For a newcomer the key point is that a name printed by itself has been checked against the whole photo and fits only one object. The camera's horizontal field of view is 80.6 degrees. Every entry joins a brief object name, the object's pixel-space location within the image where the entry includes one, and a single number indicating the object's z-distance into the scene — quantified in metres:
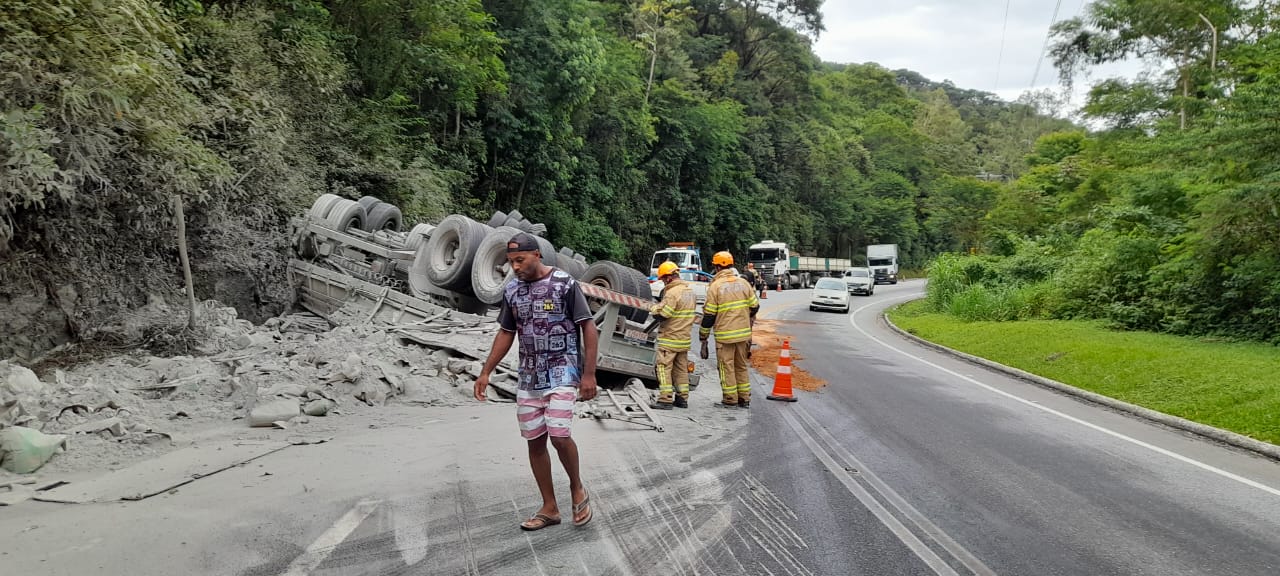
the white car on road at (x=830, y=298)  29.19
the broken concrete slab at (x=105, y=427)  5.52
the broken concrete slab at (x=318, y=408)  6.74
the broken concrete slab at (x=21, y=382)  6.12
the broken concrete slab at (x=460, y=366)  8.41
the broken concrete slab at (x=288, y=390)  6.90
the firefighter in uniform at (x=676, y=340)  8.54
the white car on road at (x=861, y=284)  44.59
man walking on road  4.30
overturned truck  9.16
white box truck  61.09
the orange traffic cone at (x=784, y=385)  9.35
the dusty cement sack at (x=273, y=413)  6.32
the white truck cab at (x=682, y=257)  32.41
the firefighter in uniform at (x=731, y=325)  8.65
